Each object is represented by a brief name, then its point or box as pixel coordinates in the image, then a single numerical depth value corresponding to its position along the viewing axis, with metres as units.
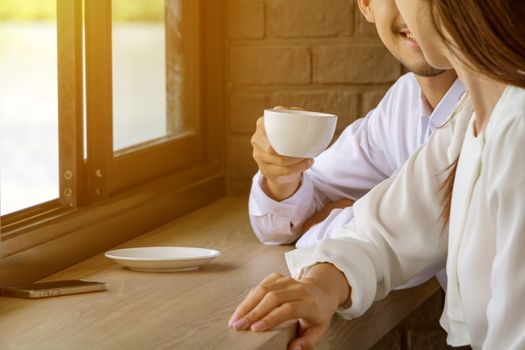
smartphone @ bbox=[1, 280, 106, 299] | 2.17
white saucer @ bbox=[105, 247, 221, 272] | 2.32
